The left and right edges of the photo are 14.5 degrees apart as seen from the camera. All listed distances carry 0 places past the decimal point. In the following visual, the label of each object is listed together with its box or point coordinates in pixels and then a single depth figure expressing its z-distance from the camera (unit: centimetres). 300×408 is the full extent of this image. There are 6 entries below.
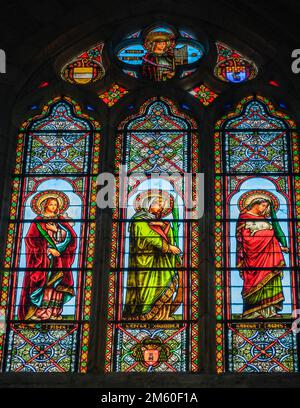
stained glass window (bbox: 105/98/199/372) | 1400
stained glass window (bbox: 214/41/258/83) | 1631
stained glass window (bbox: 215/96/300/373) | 1397
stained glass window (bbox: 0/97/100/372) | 1406
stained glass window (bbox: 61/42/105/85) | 1644
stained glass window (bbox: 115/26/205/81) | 1642
